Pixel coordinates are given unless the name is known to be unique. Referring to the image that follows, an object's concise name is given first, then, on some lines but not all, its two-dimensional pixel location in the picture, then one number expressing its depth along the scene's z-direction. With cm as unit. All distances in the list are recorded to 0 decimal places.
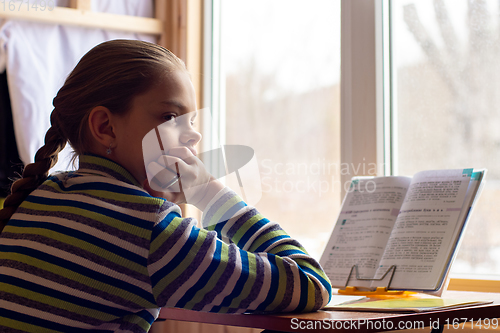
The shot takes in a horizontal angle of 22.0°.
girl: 155
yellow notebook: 161
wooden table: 154
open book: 182
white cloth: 249
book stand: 183
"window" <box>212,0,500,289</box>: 213
